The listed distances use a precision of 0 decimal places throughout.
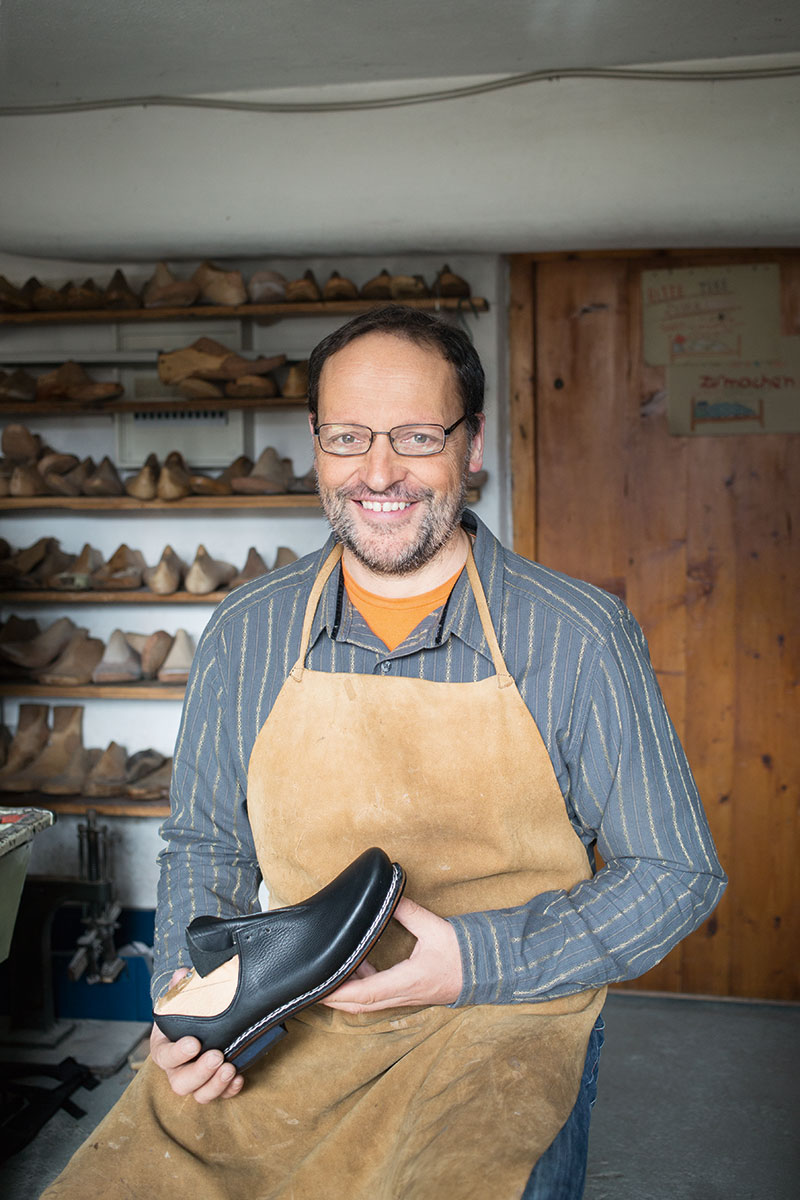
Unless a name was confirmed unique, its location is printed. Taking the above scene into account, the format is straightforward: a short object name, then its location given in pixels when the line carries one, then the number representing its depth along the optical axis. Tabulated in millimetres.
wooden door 3201
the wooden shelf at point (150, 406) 3049
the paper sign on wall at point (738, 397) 3133
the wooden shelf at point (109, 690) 3133
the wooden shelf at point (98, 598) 3107
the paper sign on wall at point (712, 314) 3123
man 1295
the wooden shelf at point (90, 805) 3072
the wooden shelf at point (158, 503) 3057
